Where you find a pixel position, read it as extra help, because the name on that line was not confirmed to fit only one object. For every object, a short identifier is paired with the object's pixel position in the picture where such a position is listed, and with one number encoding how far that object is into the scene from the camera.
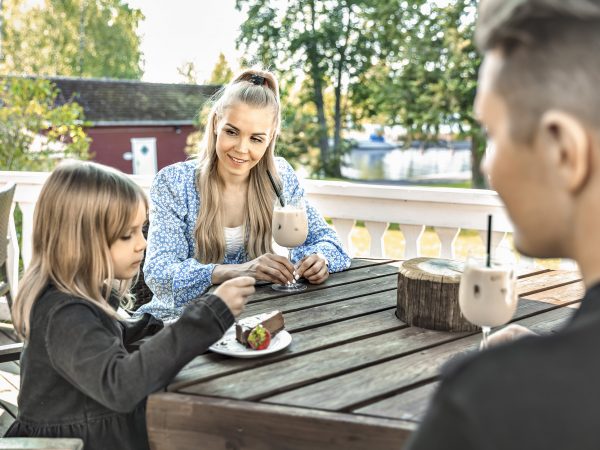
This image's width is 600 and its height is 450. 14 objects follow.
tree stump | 1.70
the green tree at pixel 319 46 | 22.17
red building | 24.56
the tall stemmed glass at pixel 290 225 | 2.27
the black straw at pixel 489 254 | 1.41
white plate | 1.50
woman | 2.37
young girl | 1.43
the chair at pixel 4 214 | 3.13
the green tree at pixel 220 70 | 27.83
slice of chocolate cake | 1.56
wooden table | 1.23
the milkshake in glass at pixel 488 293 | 1.41
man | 0.56
